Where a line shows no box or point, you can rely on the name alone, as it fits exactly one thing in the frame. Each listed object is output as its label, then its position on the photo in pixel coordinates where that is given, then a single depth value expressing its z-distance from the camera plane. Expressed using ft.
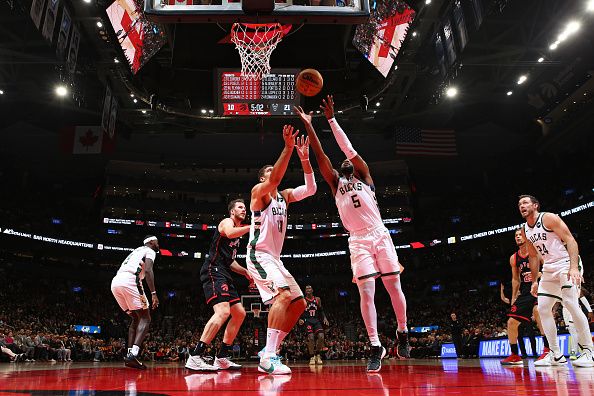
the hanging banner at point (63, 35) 43.54
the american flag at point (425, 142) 67.15
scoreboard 42.78
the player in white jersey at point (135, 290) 22.67
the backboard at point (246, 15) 22.08
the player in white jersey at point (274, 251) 15.50
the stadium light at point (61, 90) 60.59
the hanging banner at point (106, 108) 57.93
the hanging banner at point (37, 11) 37.22
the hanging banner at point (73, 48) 45.83
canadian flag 72.54
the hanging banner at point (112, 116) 59.53
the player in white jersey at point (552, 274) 18.33
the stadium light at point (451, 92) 60.50
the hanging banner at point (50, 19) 40.32
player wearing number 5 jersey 16.34
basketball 19.17
